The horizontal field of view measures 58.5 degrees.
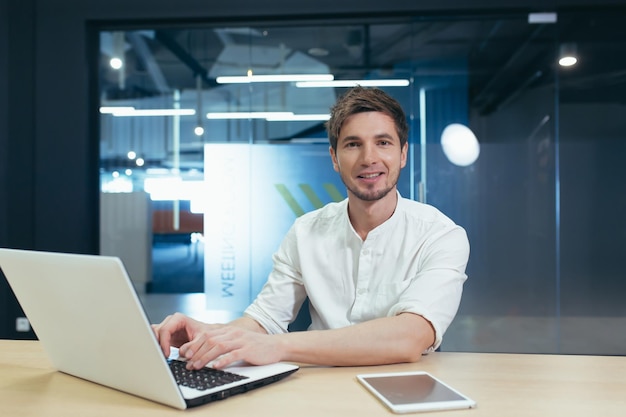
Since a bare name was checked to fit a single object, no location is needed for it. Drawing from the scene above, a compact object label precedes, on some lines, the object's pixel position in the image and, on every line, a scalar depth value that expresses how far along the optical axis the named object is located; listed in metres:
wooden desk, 0.98
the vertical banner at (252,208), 3.97
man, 1.58
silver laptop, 0.91
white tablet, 0.97
